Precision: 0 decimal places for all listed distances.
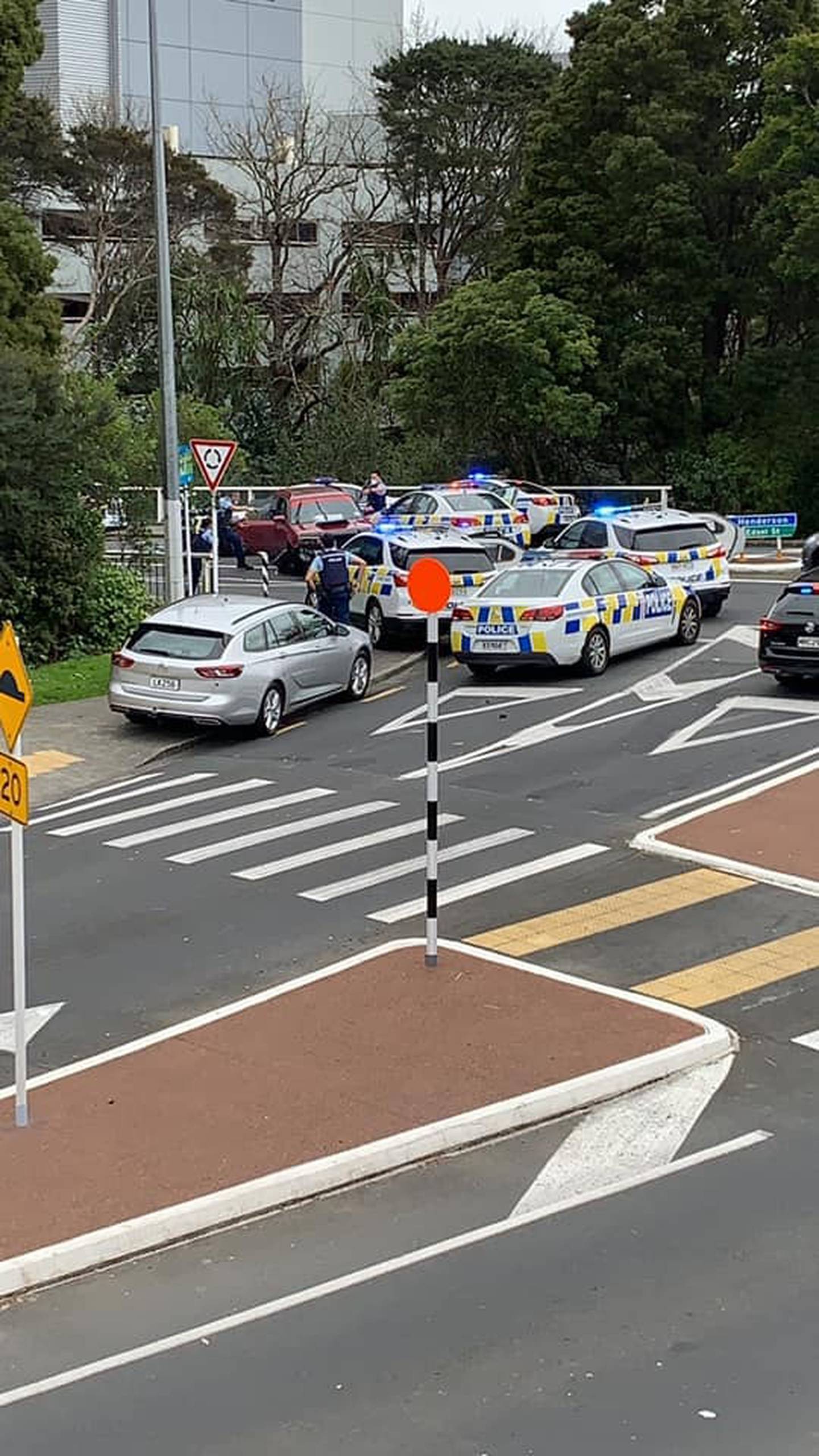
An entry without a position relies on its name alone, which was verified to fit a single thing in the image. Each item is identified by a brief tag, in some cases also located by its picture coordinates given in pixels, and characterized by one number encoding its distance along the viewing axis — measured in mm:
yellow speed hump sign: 8023
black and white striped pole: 10281
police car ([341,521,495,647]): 24188
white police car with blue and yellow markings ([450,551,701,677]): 21219
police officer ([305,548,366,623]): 23281
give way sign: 22000
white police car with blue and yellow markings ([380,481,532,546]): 32781
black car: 20156
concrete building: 61938
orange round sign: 10258
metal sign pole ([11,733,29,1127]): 7949
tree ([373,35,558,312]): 55594
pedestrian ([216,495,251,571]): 34594
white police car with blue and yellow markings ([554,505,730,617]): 25656
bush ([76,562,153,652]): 24266
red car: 34156
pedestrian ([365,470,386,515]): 35344
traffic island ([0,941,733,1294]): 7258
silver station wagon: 18562
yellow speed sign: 7949
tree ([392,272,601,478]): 41875
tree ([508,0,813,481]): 43188
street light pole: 23141
